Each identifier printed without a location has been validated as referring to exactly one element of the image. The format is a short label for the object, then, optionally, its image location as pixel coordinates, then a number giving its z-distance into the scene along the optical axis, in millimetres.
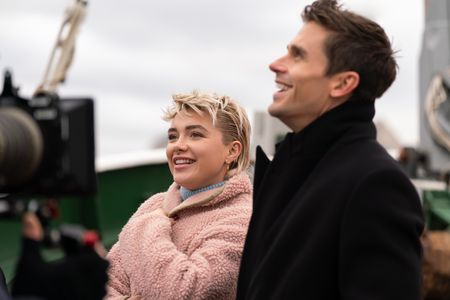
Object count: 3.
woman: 2771
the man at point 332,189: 2283
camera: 1641
